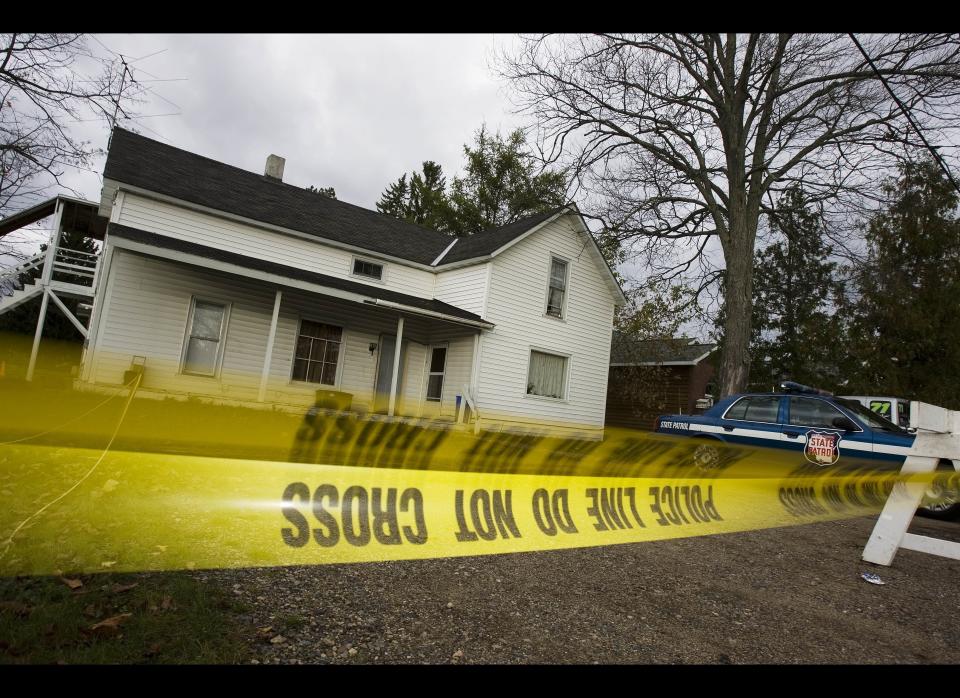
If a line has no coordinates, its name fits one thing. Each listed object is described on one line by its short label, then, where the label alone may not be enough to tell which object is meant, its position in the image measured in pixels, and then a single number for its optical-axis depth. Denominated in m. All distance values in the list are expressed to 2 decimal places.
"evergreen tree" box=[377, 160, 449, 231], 40.58
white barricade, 3.51
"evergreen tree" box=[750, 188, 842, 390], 15.79
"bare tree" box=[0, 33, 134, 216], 8.14
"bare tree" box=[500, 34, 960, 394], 13.07
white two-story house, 11.68
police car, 6.37
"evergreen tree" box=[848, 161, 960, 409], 17.23
